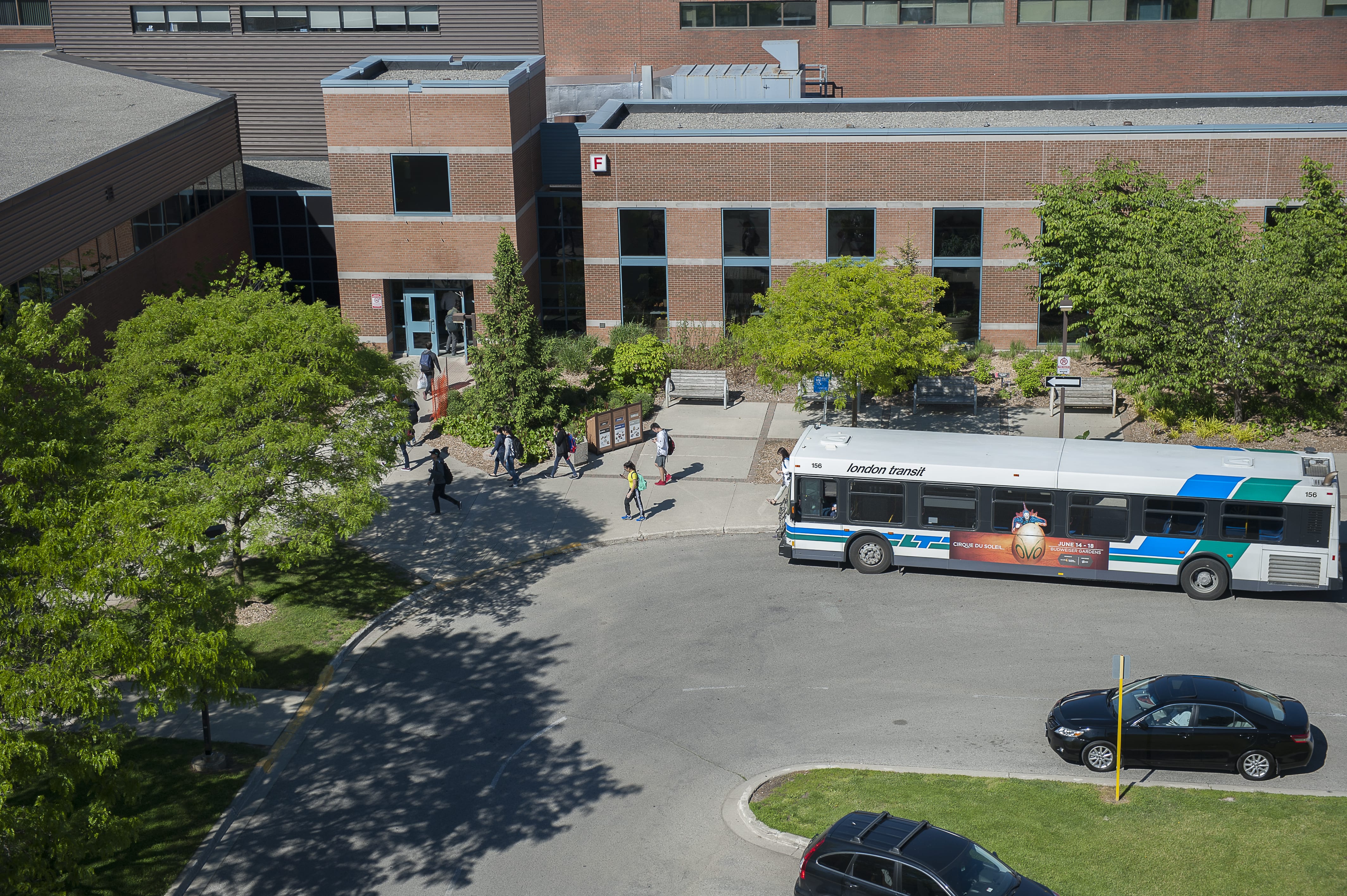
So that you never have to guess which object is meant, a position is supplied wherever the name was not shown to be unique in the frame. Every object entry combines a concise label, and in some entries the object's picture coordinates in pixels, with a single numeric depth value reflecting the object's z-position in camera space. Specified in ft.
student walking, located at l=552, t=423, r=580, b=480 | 103.91
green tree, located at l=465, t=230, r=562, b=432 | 108.88
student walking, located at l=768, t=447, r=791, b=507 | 88.12
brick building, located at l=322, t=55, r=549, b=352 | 128.36
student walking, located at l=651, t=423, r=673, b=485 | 102.22
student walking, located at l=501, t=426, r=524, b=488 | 103.60
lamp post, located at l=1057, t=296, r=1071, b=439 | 100.37
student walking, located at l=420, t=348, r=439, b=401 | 122.93
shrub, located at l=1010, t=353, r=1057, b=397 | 118.21
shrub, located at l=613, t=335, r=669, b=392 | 121.49
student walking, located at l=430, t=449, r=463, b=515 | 96.58
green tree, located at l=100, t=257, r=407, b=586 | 74.28
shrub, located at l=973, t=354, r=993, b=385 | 120.78
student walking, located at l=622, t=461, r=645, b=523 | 94.68
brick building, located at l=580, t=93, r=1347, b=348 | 121.49
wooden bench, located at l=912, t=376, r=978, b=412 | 117.08
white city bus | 79.15
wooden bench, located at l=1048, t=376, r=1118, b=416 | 115.24
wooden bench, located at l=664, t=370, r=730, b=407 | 121.90
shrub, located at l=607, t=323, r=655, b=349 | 128.77
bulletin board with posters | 110.32
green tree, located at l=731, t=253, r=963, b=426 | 98.89
